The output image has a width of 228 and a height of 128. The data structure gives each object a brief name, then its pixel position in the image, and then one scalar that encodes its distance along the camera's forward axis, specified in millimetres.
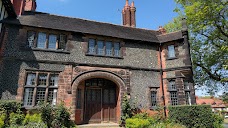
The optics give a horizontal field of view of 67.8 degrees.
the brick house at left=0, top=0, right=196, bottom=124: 11492
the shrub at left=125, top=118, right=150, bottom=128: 10552
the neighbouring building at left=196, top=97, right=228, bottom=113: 61744
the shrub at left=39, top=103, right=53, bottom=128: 9875
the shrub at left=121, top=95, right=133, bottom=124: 12688
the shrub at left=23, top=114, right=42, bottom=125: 9930
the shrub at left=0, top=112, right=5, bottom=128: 8264
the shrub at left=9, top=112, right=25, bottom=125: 9532
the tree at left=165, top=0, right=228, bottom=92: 15495
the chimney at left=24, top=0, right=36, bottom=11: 16391
